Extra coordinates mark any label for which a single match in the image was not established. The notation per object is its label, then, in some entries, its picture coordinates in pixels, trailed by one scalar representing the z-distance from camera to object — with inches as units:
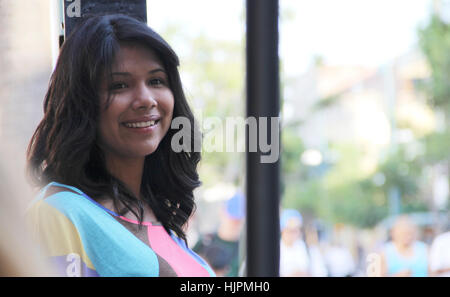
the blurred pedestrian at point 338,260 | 259.4
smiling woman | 79.2
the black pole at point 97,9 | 80.3
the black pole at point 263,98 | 76.4
